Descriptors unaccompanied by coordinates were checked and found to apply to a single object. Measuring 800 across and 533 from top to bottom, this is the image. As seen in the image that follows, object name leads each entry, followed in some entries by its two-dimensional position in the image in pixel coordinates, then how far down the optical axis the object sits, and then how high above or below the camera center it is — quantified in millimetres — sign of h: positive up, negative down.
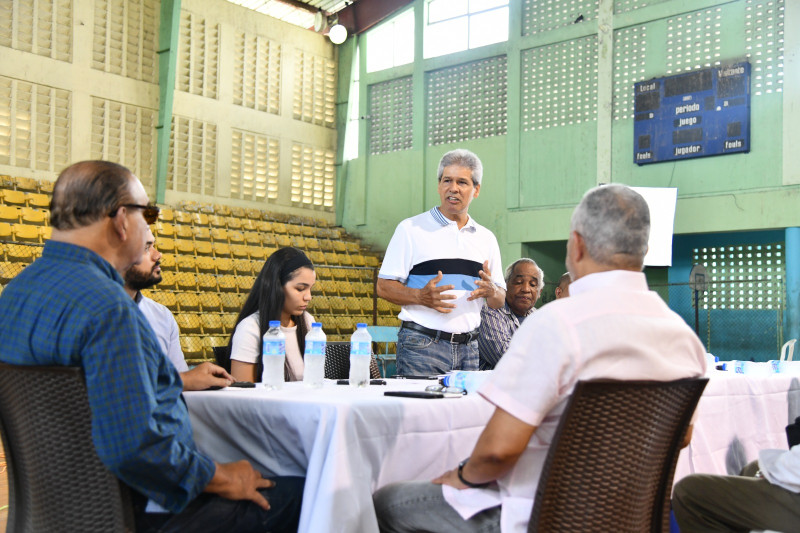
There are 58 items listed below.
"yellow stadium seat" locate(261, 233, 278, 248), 11359 +476
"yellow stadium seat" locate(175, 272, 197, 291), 9594 -129
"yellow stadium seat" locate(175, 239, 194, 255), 10000 +301
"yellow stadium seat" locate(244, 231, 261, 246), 11094 +487
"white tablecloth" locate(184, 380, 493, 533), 1752 -402
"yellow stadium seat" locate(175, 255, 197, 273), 9836 +93
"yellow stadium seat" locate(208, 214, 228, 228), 11086 +709
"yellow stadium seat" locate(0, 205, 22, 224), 8562 +574
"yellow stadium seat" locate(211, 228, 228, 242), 10727 +500
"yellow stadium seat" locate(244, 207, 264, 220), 11992 +897
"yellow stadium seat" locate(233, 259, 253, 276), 10416 +65
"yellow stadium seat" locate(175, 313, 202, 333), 9023 -592
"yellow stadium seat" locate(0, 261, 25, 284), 7816 -49
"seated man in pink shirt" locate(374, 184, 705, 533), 1547 -158
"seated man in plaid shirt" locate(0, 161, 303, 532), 1486 -159
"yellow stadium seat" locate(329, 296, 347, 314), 10734 -420
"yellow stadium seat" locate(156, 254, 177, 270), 9617 +108
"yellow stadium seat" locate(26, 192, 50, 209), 9237 +786
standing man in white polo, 3213 -1
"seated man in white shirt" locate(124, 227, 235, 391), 2715 -128
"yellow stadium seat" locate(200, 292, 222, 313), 9609 -380
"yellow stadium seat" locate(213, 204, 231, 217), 11656 +917
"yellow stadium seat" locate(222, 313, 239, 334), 9498 -598
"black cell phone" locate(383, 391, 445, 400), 2061 -311
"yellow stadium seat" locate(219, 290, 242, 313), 9836 -383
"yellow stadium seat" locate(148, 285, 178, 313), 9070 -327
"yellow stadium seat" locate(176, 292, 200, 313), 9336 -364
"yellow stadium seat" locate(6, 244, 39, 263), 8078 +135
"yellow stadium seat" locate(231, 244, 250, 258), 10688 +285
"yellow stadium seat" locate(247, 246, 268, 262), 10852 +268
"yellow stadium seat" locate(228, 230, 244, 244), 10898 +482
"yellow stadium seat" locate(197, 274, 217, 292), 9773 -139
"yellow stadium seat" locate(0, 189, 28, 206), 9039 +797
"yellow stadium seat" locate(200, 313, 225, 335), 9273 -613
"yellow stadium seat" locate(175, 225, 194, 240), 10352 +502
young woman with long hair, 2944 -149
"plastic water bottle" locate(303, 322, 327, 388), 2375 -268
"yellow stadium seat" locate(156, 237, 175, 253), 9719 +312
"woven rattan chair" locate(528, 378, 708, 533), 1479 -333
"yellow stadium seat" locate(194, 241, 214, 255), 10305 +300
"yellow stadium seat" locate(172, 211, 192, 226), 10719 +725
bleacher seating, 8812 +181
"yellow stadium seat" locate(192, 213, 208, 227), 10922 +715
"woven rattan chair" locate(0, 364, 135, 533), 1516 -369
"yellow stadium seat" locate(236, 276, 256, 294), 10164 -145
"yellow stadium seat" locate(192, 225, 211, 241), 10586 +506
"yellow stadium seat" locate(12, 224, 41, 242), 8438 +366
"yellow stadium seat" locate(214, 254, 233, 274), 10226 +85
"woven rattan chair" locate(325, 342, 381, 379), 3293 -368
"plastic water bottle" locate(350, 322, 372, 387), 2408 -258
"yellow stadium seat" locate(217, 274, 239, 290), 9984 -146
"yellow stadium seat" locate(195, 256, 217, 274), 10000 +82
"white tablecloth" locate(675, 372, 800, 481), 2732 -525
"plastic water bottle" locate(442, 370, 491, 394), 2279 -301
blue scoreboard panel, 9680 +2124
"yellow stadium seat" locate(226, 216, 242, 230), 11256 +710
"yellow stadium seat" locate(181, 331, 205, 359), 8758 -850
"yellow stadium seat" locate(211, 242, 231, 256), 10492 +296
